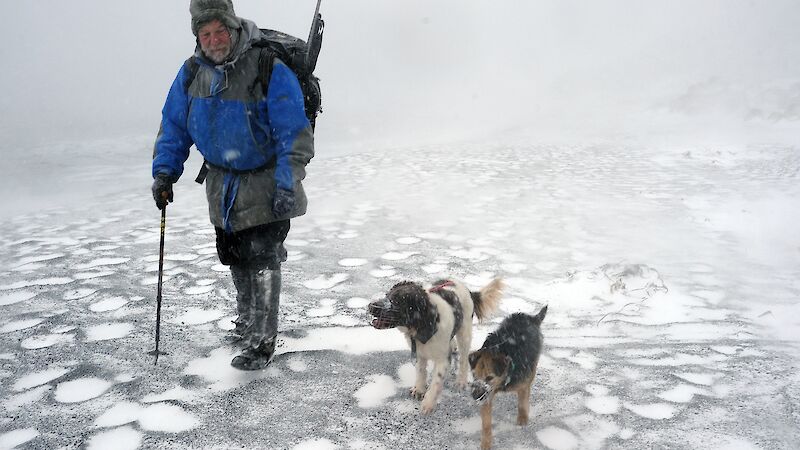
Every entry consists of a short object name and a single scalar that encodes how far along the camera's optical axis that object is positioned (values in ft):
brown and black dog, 7.43
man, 8.71
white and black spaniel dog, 8.32
